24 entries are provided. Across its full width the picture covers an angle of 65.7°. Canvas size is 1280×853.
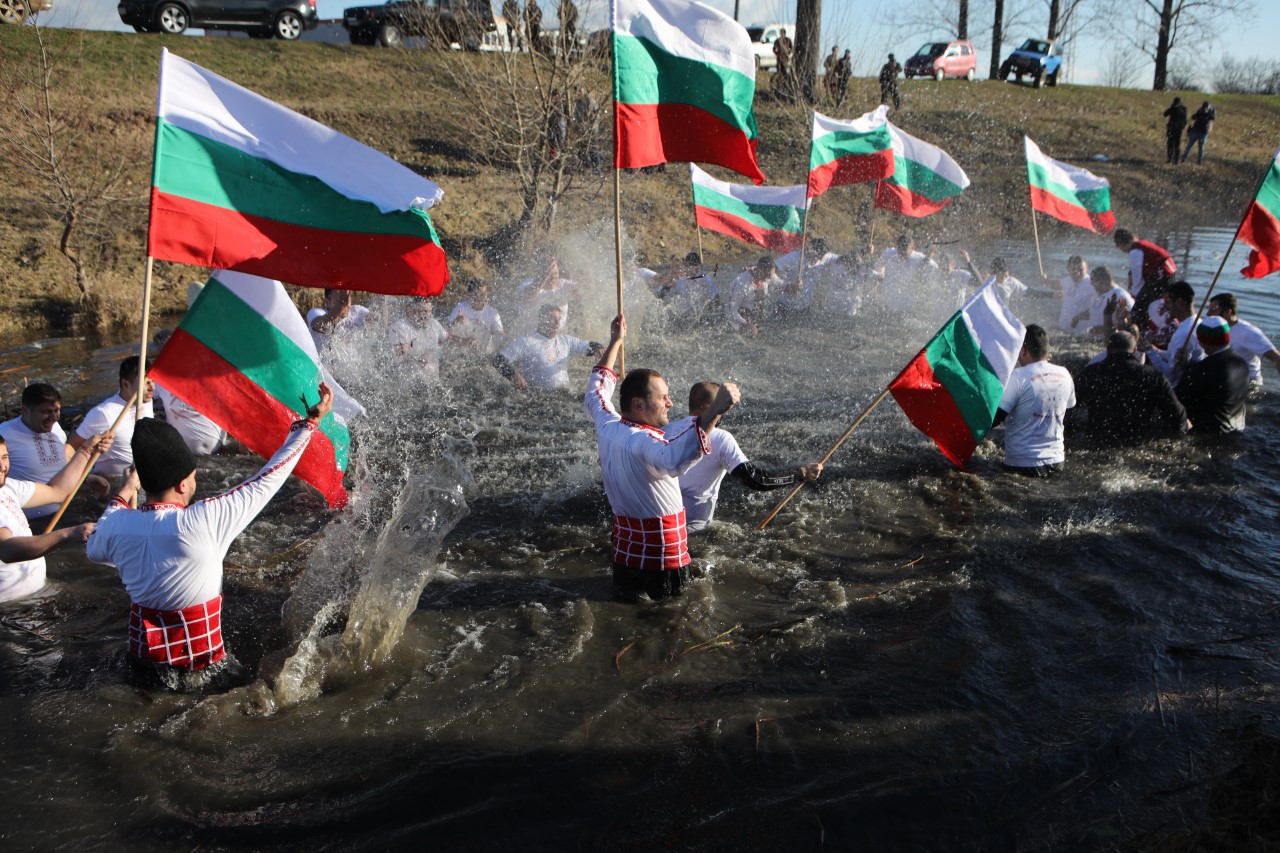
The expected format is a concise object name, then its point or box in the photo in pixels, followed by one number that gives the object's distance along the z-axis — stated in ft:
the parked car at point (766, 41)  123.44
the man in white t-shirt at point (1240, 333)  33.88
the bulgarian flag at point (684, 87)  22.94
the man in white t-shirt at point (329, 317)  32.40
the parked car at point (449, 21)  56.47
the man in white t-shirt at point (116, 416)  24.52
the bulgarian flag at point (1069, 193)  44.83
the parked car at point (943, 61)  136.98
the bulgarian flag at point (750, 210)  48.01
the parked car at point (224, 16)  90.74
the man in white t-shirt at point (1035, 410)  28.32
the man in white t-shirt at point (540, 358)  37.09
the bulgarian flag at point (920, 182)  49.11
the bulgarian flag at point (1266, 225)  32.75
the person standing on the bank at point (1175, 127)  114.11
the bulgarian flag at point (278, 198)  17.74
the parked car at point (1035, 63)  141.49
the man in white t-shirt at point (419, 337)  36.27
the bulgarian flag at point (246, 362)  18.94
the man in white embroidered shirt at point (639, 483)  18.21
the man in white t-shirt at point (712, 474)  19.17
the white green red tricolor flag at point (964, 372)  23.89
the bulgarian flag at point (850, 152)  45.16
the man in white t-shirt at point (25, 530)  16.76
